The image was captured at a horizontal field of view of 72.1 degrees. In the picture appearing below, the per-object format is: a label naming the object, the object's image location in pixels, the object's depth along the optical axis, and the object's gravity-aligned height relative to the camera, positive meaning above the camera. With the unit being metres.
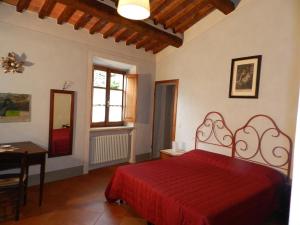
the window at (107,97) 4.46 +0.11
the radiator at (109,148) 4.22 -1.00
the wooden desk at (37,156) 2.64 -0.76
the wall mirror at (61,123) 3.49 -0.42
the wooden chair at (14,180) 2.31 -0.98
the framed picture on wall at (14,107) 2.99 -0.16
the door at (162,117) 5.29 -0.33
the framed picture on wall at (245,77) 3.15 +0.51
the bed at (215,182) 1.92 -0.89
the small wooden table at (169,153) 3.94 -0.92
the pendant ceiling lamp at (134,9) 1.77 +0.87
